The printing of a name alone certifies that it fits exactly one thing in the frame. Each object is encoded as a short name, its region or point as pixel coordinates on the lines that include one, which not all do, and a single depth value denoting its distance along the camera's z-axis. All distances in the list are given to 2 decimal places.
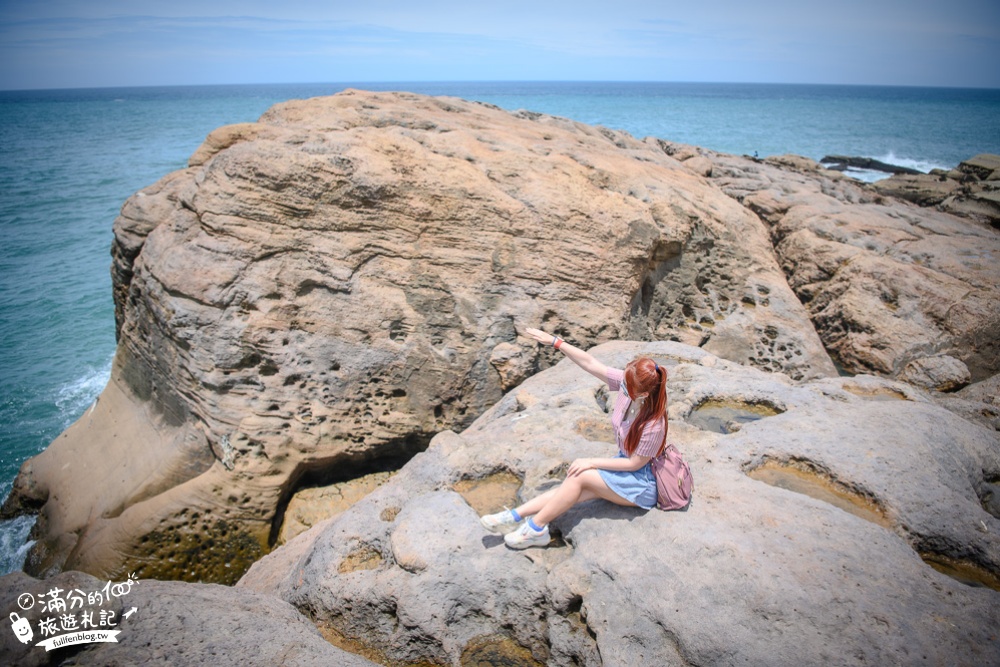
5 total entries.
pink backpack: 3.25
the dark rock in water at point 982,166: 17.12
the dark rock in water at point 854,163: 27.09
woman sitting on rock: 3.12
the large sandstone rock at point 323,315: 5.18
